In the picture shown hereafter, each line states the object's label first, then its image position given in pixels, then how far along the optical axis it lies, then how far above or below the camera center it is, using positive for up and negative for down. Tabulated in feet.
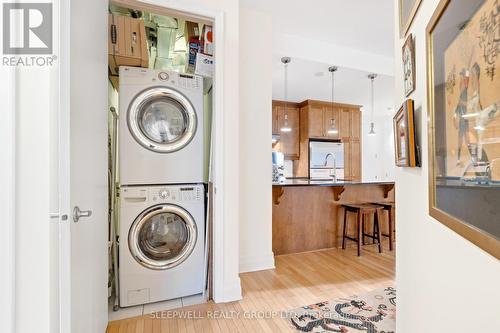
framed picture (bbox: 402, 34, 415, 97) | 3.26 +1.45
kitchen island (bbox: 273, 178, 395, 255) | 10.32 -2.02
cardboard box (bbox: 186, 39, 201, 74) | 7.79 +3.84
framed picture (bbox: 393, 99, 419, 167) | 3.11 +0.41
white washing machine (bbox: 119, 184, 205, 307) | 6.49 -2.11
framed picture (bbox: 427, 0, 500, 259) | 1.51 +0.37
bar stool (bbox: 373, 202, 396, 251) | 10.92 -2.42
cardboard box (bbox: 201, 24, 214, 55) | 7.38 +3.93
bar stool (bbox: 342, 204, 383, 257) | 10.20 -2.22
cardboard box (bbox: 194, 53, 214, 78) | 7.22 +3.10
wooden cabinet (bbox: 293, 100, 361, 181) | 18.97 +3.12
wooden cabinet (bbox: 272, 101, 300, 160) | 18.79 +3.19
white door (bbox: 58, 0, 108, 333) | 3.04 +0.11
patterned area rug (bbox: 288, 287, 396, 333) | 5.63 -3.71
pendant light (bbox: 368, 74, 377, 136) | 14.35 +5.47
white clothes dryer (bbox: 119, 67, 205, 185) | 6.54 +1.20
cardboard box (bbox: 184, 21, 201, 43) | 8.08 +4.67
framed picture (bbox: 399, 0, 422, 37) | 3.19 +2.23
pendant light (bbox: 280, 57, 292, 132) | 17.72 +3.46
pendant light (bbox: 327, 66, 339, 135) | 19.30 +3.19
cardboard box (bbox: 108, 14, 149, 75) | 6.51 +3.46
